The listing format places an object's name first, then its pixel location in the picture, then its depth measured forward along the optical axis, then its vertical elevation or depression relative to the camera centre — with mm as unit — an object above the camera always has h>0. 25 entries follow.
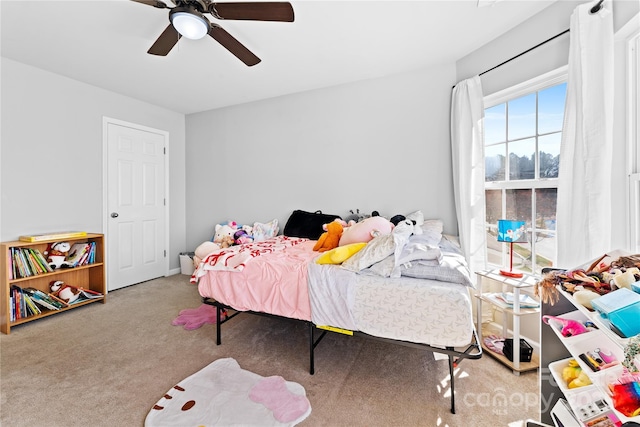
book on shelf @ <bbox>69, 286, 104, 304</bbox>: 3059 -982
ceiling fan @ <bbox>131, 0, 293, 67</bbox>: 1600 +1169
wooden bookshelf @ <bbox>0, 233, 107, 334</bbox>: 2533 -754
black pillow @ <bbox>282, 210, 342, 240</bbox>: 3307 -178
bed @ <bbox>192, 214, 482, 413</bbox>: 1564 -526
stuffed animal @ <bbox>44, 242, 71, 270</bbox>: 2891 -487
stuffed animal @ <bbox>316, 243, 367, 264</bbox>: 1910 -318
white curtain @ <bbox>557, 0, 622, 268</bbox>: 1571 +439
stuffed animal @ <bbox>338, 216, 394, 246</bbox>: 2313 -180
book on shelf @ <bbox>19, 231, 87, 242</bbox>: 2740 -292
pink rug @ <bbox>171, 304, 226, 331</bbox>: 2621 -1082
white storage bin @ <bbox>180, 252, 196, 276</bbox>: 4248 -865
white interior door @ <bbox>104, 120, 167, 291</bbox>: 3619 +62
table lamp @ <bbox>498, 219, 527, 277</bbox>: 1949 -159
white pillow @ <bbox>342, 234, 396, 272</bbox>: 1784 -293
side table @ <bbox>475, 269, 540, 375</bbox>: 1859 -686
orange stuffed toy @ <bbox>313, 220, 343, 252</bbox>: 2523 -269
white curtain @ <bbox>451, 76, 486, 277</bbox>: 2551 +370
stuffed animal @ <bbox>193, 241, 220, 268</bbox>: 3750 -558
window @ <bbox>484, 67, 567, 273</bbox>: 2113 +391
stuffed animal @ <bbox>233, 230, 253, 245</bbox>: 3605 -380
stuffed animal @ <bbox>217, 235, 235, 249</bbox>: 3793 -446
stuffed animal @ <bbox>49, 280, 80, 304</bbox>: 2971 -899
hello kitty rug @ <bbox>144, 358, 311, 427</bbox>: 1479 -1117
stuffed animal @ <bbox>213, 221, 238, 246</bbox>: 3852 -310
